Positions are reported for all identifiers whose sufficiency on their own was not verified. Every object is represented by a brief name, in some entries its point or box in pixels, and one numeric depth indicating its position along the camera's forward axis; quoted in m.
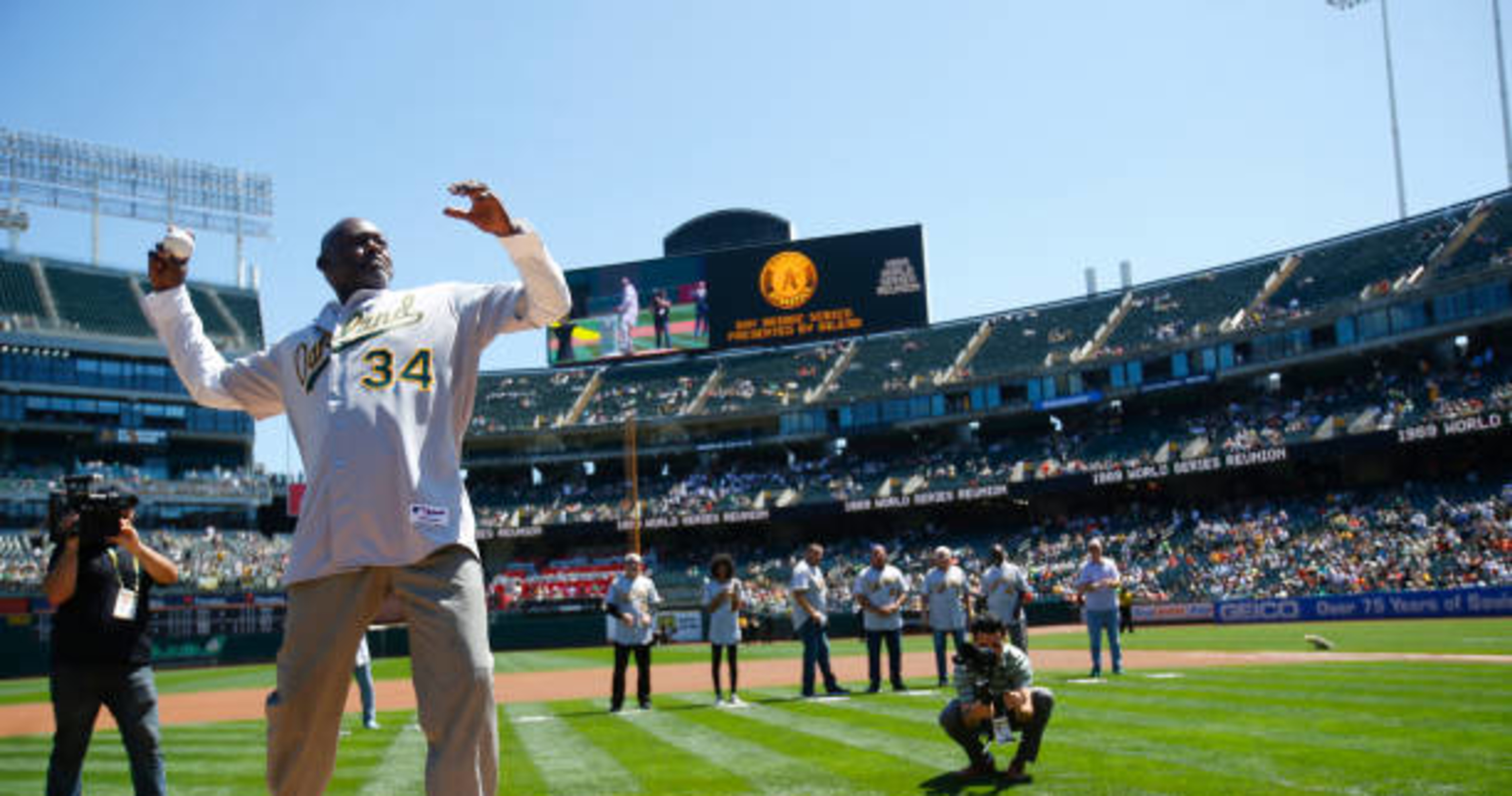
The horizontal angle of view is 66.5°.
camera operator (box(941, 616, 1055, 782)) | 7.76
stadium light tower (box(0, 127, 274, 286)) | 59.34
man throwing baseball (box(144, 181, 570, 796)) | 3.37
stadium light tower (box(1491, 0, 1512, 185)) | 47.78
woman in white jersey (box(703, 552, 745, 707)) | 14.99
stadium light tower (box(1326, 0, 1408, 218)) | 52.25
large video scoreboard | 56.38
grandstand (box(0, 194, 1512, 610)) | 41.03
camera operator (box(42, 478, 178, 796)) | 6.04
